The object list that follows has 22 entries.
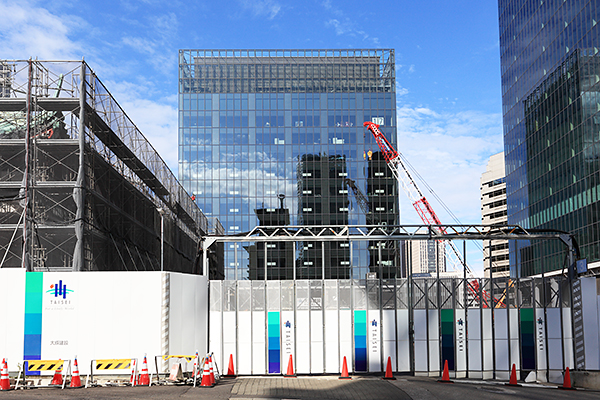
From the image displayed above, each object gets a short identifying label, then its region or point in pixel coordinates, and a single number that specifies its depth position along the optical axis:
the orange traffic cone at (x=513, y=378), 23.88
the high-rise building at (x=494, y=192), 158.00
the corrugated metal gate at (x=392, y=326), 25.53
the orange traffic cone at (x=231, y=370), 24.55
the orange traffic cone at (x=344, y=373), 24.16
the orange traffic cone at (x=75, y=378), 19.20
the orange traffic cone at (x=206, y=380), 20.07
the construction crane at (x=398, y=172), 84.94
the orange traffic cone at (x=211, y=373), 20.52
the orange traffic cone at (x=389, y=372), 24.31
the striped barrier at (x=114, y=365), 20.11
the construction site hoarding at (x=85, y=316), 20.47
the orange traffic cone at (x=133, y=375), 19.77
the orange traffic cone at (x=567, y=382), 22.83
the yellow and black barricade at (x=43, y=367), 19.69
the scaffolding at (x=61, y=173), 27.25
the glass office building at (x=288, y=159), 85.25
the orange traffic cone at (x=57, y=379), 19.38
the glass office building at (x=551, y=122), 57.75
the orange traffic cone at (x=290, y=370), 24.86
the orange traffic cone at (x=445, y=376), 23.41
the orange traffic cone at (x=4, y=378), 18.70
